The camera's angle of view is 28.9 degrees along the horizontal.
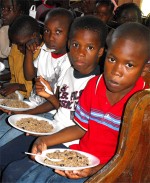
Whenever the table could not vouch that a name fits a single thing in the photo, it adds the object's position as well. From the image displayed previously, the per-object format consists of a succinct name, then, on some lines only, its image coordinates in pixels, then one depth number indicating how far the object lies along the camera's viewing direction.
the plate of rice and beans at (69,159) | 1.04
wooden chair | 0.79
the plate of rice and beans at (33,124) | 1.38
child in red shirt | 0.97
